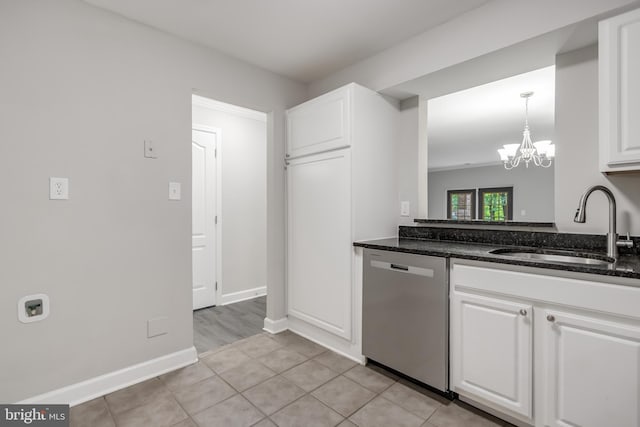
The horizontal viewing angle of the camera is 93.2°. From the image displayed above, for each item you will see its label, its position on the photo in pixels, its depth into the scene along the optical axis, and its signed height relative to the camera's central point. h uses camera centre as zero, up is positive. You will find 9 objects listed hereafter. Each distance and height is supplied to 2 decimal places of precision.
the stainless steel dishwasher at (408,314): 1.78 -0.67
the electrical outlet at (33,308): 1.65 -0.54
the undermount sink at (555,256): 1.65 -0.27
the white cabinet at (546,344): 1.25 -0.63
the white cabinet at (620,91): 1.39 +0.57
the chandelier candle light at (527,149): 4.02 +0.84
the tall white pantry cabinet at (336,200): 2.30 +0.09
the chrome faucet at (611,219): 1.58 -0.04
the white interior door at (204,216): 3.46 -0.06
